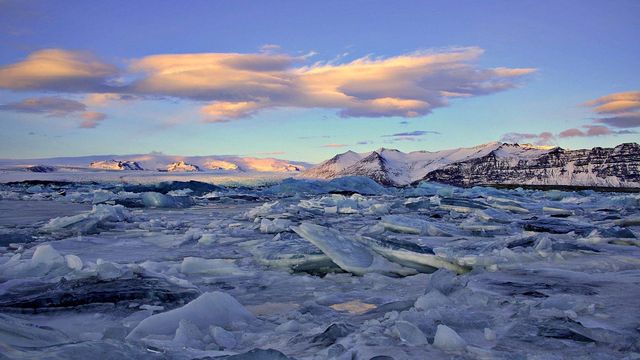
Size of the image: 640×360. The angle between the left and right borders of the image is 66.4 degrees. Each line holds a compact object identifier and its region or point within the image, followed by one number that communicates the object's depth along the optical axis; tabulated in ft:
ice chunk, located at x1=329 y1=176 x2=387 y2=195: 126.31
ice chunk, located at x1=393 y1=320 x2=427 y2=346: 6.74
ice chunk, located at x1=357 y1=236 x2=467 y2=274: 13.98
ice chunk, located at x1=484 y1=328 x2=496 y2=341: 7.11
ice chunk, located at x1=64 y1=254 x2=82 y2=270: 11.99
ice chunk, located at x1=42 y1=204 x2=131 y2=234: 24.98
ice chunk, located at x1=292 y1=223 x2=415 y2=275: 13.60
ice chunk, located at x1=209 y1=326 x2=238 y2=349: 7.20
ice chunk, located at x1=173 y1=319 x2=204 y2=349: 6.99
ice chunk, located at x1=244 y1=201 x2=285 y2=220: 37.09
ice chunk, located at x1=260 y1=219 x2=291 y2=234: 24.58
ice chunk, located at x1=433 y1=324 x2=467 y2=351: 6.51
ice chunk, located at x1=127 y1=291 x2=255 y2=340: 7.59
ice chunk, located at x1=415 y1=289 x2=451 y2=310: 8.46
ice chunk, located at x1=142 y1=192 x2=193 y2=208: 54.44
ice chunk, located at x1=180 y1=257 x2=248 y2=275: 13.67
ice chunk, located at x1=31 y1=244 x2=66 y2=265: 12.46
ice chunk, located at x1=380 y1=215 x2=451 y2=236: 23.14
